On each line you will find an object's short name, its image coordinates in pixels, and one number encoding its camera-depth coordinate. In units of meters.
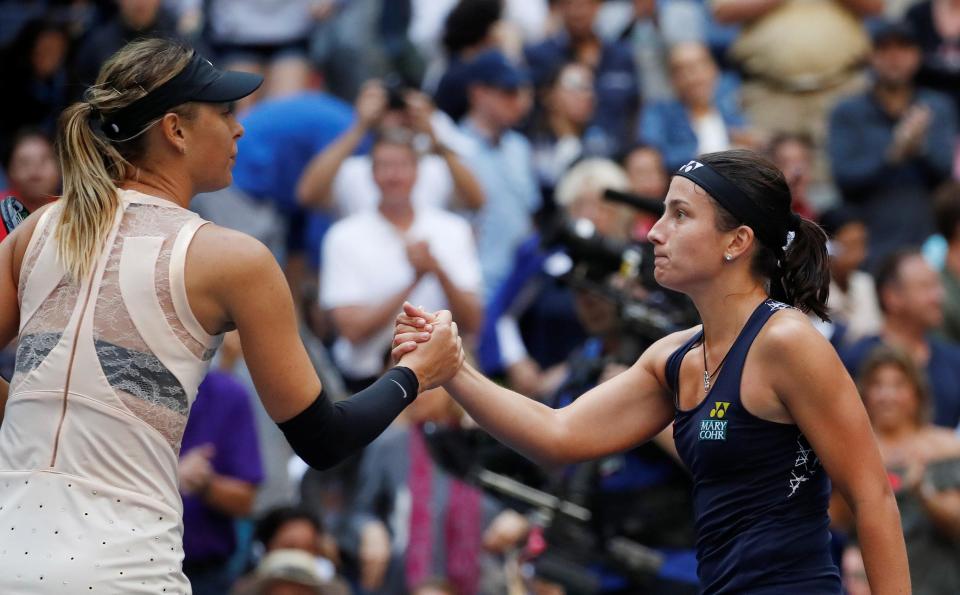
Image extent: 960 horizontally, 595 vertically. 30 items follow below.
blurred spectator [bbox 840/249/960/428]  16.91
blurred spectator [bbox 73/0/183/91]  19.31
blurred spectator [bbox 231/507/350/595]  14.12
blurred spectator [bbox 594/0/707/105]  22.27
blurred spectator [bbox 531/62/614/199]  21.45
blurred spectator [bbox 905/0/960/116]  22.19
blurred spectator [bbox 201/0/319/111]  20.53
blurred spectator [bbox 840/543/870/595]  13.95
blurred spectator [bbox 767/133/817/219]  19.73
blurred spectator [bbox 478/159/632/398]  17.80
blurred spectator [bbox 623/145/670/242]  19.22
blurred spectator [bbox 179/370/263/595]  14.05
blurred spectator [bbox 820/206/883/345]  18.59
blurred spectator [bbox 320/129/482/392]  16.36
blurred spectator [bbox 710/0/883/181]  22.36
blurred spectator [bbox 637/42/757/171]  20.81
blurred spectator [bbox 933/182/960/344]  18.83
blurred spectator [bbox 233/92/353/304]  18.45
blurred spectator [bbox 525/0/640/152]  22.09
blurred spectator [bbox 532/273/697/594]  12.63
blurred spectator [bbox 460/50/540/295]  19.36
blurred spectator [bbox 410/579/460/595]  14.27
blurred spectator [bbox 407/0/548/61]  22.09
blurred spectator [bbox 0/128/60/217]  16.31
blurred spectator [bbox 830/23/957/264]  20.58
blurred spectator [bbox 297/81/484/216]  17.53
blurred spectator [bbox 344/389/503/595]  14.88
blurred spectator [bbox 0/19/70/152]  20.05
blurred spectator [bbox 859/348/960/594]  14.00
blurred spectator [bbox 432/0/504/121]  20.62
